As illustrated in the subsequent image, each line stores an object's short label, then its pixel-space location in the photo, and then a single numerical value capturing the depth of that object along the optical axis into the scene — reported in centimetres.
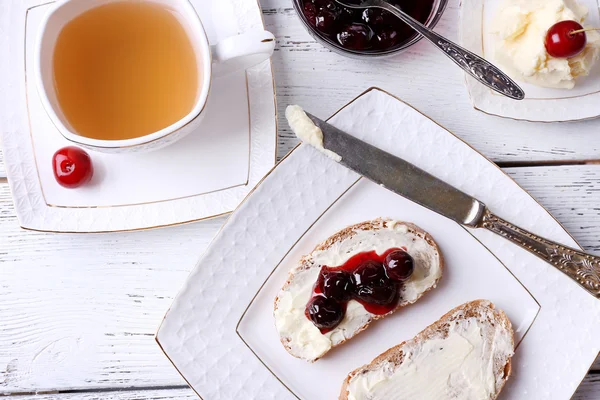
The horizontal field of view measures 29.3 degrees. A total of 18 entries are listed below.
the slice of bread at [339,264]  62
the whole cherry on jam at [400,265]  60
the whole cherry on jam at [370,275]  61
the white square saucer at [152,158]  62
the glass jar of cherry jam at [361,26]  61
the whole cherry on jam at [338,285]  61
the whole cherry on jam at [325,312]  61
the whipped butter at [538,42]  61
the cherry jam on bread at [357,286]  61
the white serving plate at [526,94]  63
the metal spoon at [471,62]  61
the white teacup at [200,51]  58
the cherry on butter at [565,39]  60
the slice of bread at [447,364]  61
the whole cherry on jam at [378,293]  61
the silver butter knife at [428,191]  61
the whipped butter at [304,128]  61
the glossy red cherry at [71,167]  61
